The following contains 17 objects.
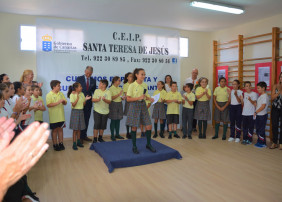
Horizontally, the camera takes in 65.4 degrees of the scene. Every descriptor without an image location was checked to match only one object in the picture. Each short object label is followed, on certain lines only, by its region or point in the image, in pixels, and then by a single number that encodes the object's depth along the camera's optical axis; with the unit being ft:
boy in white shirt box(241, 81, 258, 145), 14.80
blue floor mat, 10.71
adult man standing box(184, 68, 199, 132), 18.54
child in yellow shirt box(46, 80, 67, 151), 12.87
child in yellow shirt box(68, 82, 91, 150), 13.53
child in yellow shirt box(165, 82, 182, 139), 16.65
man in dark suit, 15.31
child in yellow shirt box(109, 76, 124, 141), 15.70
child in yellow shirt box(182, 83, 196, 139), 16.58
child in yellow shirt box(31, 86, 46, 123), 12.15
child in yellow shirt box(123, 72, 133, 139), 16.30
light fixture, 13.30
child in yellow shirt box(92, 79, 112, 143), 14.58
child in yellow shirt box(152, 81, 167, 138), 16.80
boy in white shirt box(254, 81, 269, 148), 14.16
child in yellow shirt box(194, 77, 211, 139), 16.19
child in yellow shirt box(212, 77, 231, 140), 16.14
